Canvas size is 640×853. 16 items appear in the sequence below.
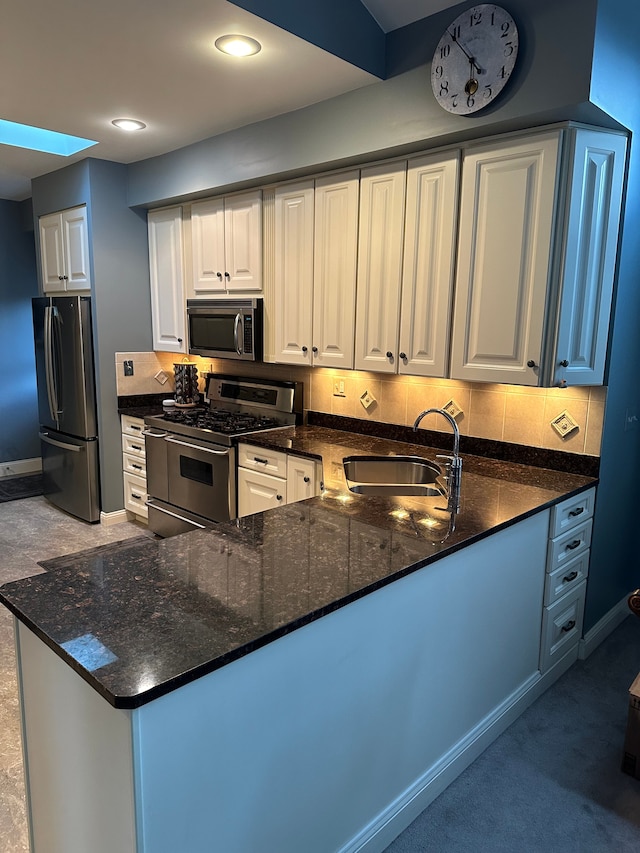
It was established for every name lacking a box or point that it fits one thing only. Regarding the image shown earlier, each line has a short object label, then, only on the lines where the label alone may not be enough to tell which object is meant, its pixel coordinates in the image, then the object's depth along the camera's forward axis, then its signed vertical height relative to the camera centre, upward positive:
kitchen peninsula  1.15 -0.82
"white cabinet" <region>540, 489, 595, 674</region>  2.36 -1.05
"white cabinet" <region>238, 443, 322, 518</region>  2.95 -0.82
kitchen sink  2.81 -0.71
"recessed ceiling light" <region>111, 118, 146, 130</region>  3.12 +1.05
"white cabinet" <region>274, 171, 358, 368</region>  2.96 +0.28
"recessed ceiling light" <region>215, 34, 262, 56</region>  2.17 +1.03
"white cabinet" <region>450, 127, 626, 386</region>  2.21 +0.30
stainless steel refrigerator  4.12 -0.59
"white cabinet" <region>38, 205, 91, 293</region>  4.11 +0.49
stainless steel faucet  2.12 -0.55
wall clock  2.12 +0.99
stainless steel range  3.40 -0.75
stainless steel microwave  3.52 -0.04
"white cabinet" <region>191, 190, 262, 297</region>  3.45 +0.47
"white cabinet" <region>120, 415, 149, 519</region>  4.16 -1.05
